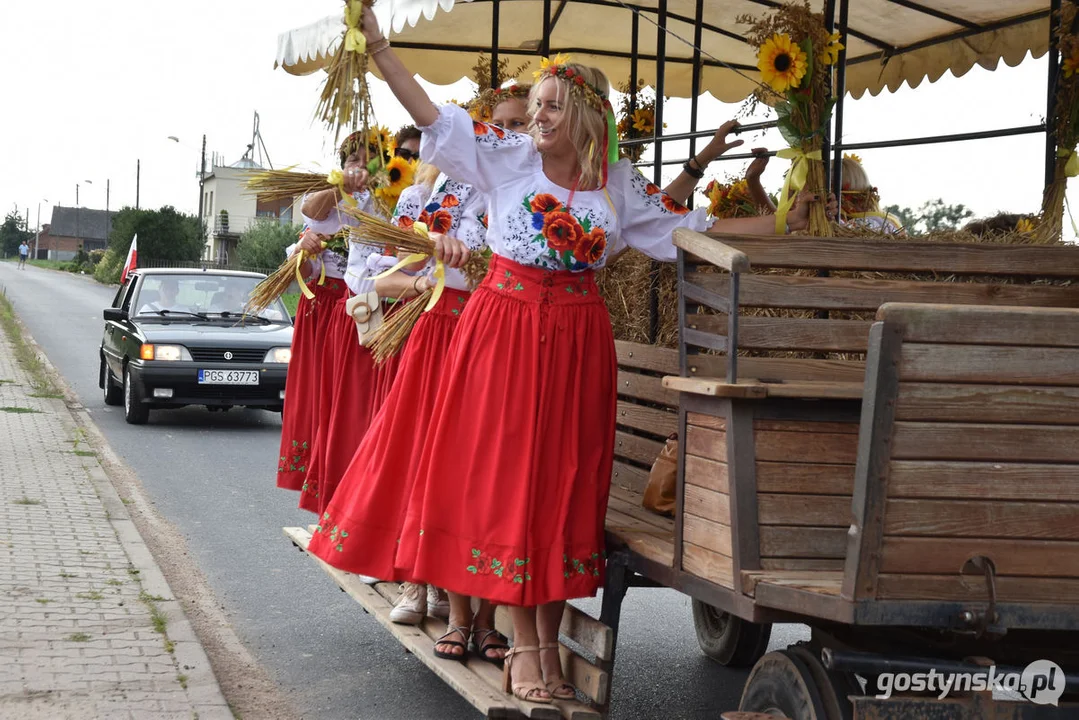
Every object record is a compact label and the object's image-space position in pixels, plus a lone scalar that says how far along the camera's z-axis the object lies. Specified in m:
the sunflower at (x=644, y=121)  7.09
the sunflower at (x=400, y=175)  5.74
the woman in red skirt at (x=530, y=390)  4.00
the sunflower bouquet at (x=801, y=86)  4.77
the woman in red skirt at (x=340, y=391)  6.05
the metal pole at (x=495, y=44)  6.37
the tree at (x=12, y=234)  160.60
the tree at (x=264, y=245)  48.12
